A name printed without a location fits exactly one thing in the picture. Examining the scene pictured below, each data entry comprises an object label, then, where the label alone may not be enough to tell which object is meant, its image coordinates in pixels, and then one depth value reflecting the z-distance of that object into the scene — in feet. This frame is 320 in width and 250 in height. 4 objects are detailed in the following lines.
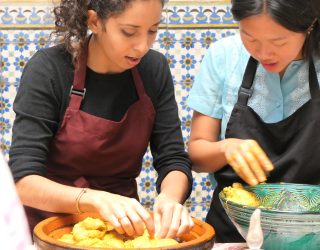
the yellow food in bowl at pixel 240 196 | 4.28
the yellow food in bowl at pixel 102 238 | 3.83
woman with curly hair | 4.98
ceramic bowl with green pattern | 3.64
